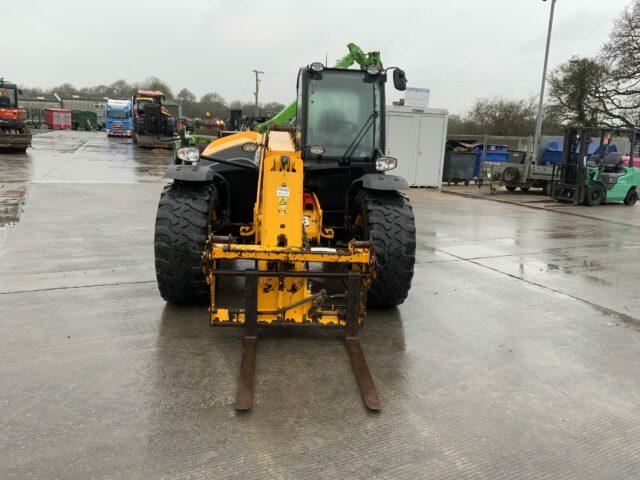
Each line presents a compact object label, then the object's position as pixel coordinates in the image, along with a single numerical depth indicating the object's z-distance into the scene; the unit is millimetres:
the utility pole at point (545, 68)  19828
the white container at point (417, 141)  17828
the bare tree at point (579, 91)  28953
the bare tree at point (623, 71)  27656
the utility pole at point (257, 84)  58125
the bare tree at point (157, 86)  82331
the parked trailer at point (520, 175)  17344
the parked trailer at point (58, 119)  54812
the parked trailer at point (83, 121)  57906
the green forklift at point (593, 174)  14867
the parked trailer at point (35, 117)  53688
